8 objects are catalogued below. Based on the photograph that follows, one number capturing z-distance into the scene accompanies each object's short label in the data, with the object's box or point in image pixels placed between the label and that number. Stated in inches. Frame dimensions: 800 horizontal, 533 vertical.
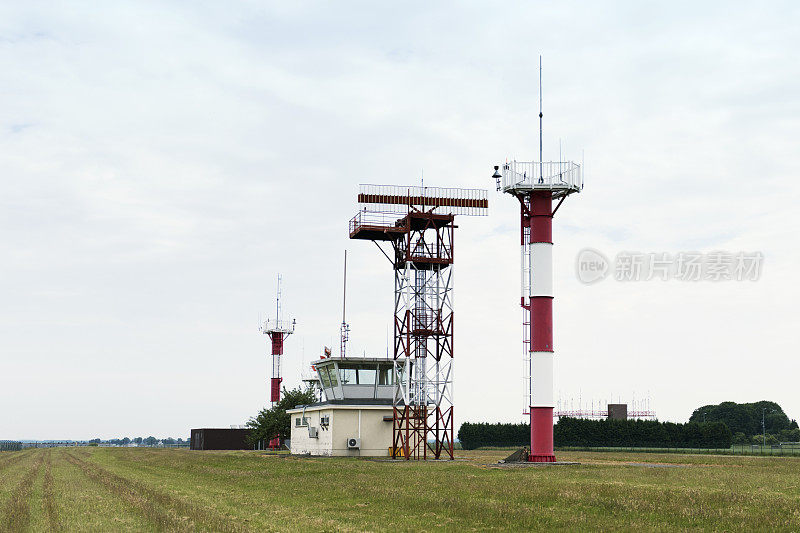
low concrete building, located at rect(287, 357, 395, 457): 2768.2
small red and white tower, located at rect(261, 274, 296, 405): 5017.2
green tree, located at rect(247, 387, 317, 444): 4298.7
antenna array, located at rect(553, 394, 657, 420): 5662.4
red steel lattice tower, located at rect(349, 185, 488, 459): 2674.7
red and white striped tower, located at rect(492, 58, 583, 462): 2260.1
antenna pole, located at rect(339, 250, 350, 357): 3337.4
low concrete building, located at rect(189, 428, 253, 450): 4950.8
